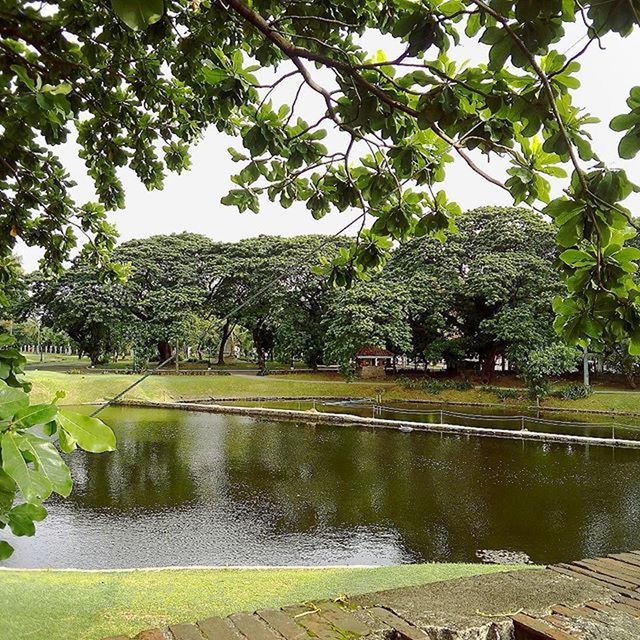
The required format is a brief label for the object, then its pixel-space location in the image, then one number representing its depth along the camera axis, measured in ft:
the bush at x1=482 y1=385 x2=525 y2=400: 63.46
